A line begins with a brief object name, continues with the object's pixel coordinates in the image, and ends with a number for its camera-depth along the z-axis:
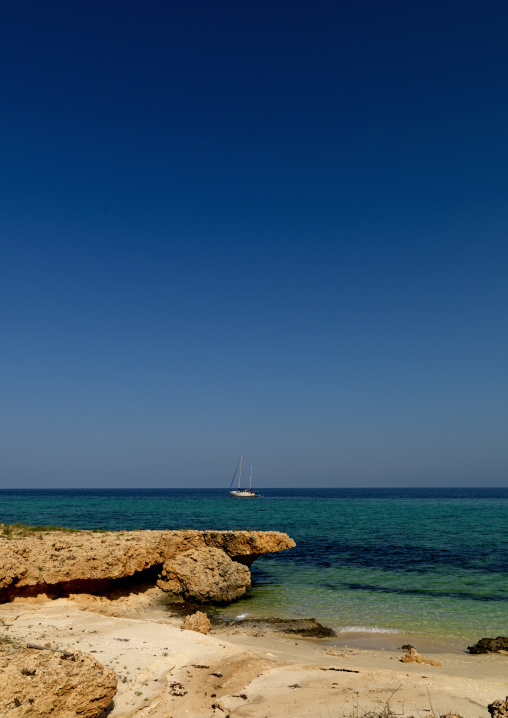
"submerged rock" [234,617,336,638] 15.83
